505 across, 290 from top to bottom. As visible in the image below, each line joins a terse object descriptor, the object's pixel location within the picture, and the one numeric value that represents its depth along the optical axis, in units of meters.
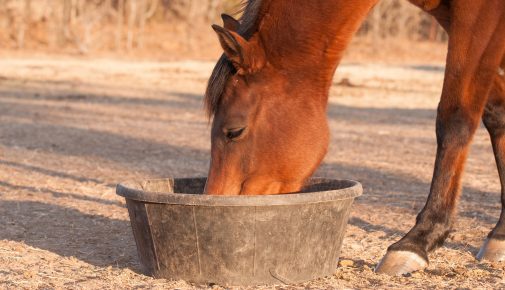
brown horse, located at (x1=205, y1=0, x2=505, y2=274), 7.03
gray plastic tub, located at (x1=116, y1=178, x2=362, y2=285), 6.66
